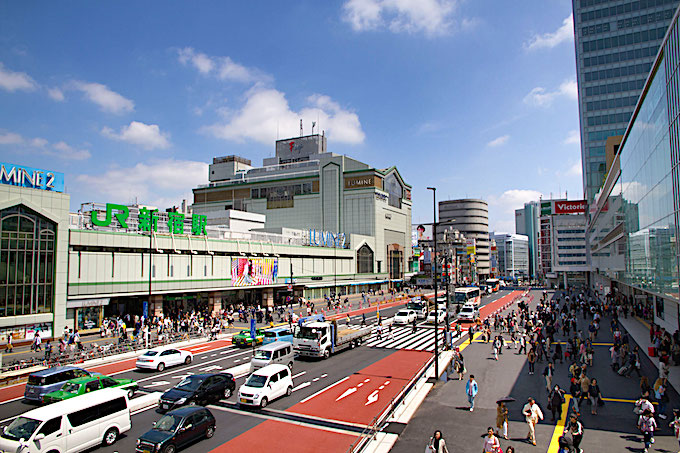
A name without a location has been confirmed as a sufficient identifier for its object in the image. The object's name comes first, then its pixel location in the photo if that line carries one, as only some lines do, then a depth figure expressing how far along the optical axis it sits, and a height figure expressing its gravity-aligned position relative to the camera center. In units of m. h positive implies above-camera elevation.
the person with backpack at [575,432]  13.91 -5.98
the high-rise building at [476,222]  186.75 +14.37
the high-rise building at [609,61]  89.69 +42.78
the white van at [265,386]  19.33 -6.25
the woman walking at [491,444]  13.19 -6.01
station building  34.03 -0.64
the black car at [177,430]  14.02 -6.15
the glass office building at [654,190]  22.48 +4.41
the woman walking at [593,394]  18.47 -6.34
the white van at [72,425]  13.49 -5.78
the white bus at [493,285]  104.75 -7.87
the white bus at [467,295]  61.81 -6.67
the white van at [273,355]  25.00 -6.16
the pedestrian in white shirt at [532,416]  15.55 -6.16
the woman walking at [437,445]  12.84 -5.89
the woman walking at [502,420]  16.09 -6.44
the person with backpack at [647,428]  14.35 -6.05
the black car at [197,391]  18.86 -6.30
